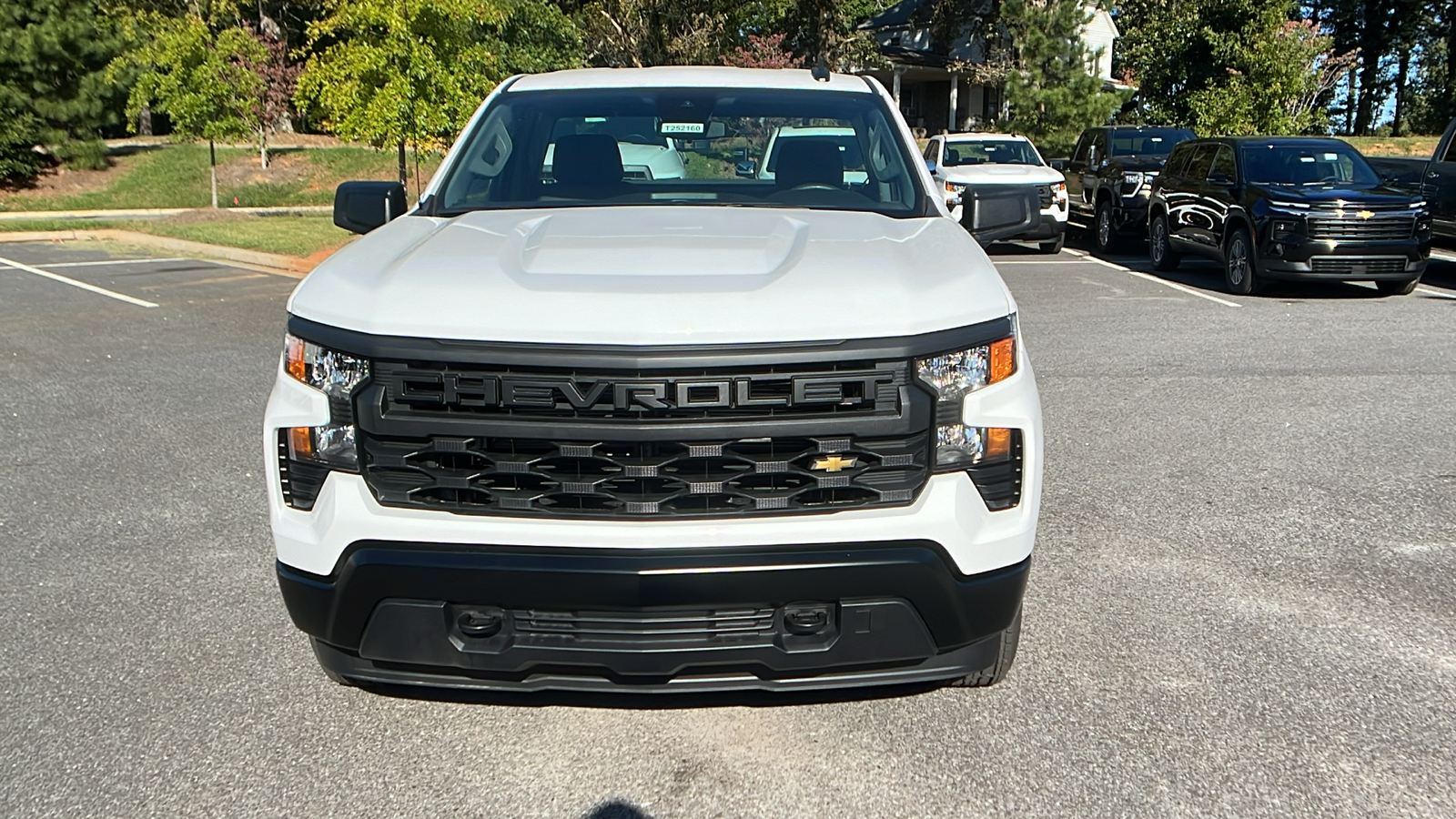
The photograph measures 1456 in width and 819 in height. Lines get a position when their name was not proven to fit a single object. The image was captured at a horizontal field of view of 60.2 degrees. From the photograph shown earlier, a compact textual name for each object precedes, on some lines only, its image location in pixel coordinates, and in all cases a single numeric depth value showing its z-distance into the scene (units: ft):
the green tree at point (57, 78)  91.81
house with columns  137.08
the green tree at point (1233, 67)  82.43
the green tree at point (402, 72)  54.34
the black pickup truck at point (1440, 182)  43.70
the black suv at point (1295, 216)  40.27
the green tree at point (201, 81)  71.72
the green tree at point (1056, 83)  97.96
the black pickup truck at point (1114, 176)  55.72
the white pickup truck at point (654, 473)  9.48
